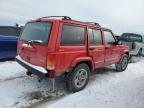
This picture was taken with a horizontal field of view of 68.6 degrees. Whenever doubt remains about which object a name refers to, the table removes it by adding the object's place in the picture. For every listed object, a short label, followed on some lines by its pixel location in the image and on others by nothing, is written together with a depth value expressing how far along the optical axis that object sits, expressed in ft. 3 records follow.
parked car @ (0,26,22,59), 14.44
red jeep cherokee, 7.81
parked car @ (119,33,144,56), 19.77
